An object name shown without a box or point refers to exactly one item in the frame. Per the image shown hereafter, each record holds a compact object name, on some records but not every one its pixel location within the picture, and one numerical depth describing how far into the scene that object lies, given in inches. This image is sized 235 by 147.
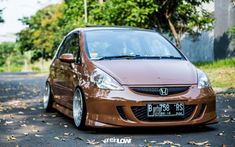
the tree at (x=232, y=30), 785.2
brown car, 263.3
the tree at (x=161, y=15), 975.6
